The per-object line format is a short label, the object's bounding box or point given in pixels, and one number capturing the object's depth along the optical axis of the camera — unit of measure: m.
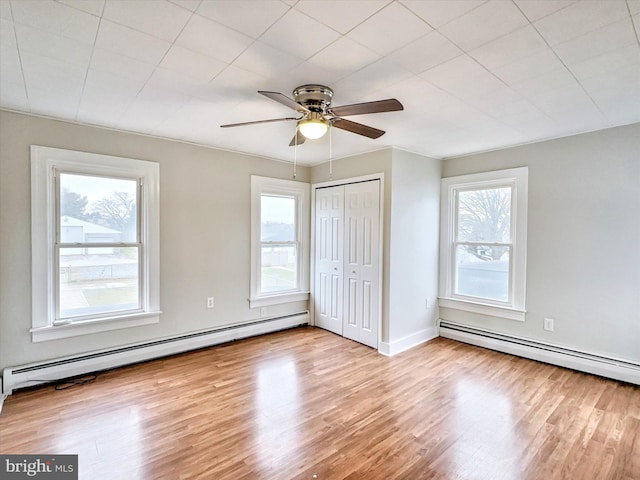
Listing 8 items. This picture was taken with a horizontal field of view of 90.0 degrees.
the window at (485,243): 3.73
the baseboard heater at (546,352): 3.06
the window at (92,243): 2.90
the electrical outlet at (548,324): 3.49
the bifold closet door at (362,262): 3.93
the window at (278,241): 4.33
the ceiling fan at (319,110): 2.03
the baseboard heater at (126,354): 2.82
